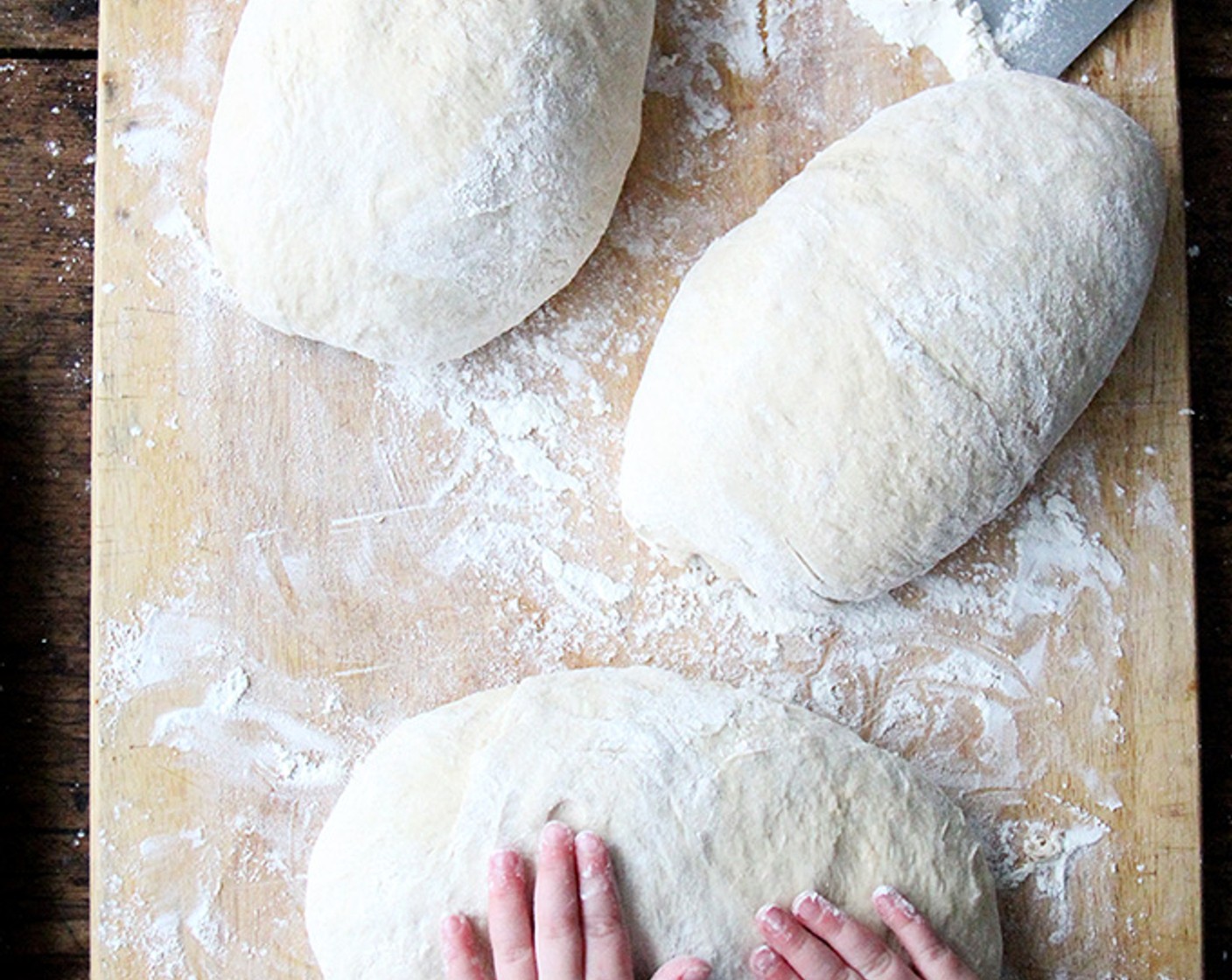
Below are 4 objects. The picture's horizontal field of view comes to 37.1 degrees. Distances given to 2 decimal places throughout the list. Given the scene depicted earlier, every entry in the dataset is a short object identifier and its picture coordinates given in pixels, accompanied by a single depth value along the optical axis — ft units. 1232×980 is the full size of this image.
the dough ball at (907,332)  1.87
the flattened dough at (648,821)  1.88
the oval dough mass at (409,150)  1.89
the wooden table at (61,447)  2.18
